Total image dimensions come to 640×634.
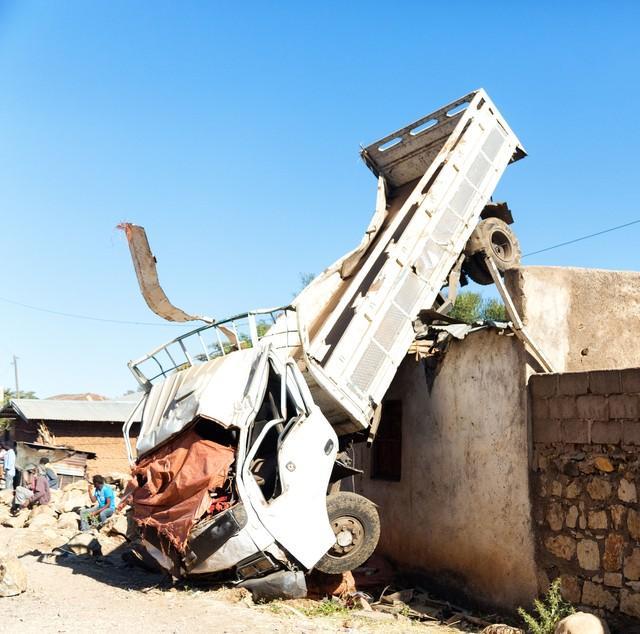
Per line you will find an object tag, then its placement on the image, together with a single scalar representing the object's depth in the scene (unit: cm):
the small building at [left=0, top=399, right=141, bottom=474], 2247
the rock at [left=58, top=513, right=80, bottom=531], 1372
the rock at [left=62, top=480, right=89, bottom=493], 1805
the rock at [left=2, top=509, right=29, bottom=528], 1461
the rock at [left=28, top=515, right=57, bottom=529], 1403
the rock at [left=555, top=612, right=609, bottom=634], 653
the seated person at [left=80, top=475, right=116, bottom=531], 1266
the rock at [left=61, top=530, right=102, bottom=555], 1096
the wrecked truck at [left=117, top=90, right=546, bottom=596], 738
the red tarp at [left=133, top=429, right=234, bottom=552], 733
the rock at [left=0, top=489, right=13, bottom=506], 1803
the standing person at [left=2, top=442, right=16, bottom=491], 1922
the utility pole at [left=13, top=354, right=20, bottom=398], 5248
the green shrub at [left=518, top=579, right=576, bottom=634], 704
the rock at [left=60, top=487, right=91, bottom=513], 1545
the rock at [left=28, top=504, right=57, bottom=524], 1503
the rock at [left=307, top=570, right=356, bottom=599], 848
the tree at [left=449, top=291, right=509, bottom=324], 2497
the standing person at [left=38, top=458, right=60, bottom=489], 1827
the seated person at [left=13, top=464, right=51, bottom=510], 1636
